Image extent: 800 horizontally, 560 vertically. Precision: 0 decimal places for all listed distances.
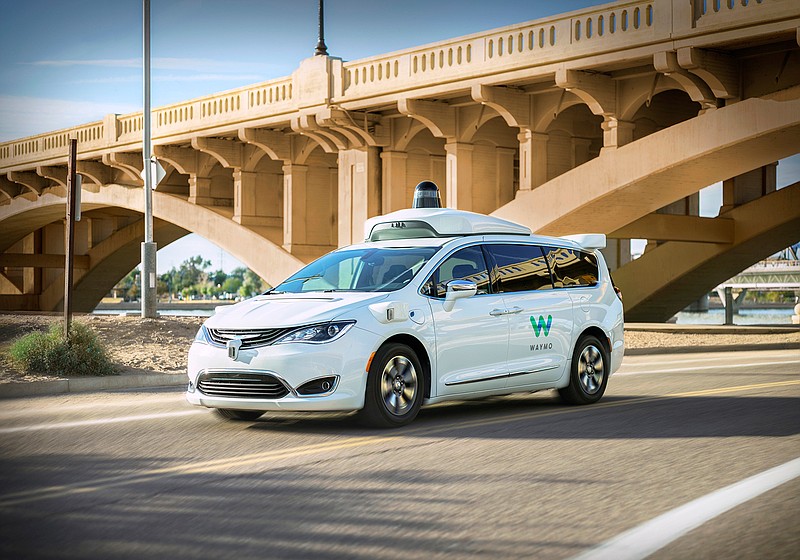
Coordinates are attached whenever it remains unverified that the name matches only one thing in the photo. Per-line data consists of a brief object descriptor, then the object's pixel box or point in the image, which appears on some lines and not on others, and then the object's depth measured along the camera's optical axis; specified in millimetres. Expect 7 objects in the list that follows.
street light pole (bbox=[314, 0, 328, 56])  33031
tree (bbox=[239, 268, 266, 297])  177950
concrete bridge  23281
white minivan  9125
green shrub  14922
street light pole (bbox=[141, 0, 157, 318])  22312
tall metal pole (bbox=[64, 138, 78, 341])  15539
